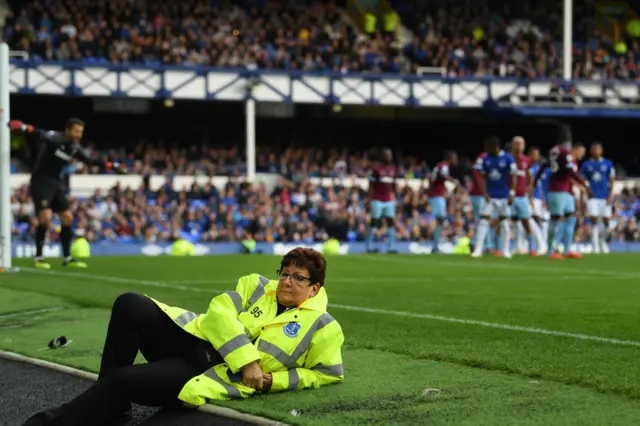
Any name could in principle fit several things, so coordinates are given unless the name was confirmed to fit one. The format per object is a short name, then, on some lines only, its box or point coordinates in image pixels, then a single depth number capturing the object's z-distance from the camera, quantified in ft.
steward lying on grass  18.70
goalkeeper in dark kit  54.19
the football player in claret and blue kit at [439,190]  76.33
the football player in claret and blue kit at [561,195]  68.44
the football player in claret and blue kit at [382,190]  75.82
